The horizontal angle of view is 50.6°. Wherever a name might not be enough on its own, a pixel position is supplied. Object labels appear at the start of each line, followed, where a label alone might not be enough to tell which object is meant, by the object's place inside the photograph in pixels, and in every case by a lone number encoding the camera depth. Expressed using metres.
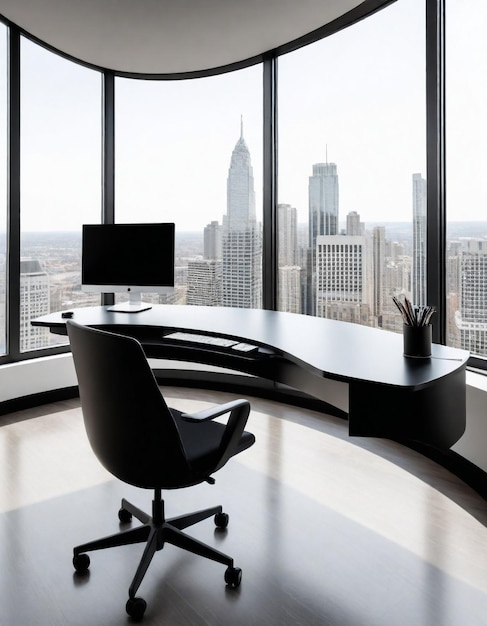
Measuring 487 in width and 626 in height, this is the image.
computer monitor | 3.17
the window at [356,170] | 3.10
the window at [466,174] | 2.71
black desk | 1.61
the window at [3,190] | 3.69
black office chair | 1.57
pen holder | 1.91
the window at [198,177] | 4.24
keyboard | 2.39
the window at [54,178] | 3.90
